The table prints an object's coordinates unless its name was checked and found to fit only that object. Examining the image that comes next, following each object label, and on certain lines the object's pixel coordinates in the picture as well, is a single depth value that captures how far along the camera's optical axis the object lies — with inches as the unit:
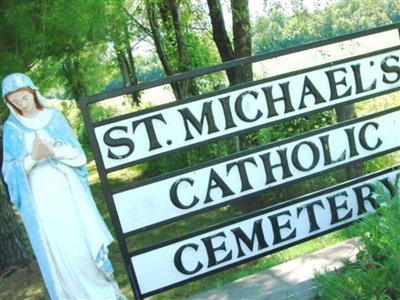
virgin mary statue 111.0
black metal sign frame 114.1
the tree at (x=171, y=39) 395.9
